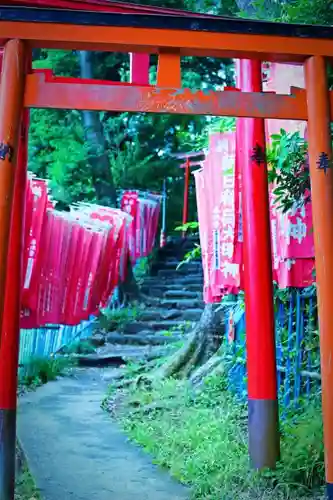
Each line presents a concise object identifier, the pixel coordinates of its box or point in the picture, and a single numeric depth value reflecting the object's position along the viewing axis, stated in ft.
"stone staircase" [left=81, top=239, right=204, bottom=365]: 39.04
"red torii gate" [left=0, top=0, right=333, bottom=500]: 10.62
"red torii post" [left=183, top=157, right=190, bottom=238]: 58.34
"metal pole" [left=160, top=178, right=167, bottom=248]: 61.00
